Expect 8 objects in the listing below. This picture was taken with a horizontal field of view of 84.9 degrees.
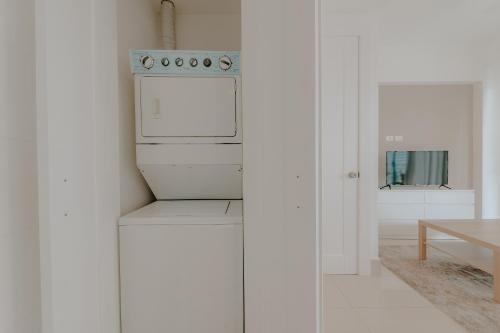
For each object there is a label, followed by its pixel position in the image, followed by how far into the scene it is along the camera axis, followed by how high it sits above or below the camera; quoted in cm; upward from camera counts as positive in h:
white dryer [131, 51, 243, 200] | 118 +22
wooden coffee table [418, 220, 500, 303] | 214 -73
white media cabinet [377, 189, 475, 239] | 421 -79
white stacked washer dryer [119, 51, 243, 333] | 102 -22
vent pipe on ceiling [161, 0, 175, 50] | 153 +77
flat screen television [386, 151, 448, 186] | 455 -19
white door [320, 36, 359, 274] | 269 -6
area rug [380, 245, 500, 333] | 194 -117
